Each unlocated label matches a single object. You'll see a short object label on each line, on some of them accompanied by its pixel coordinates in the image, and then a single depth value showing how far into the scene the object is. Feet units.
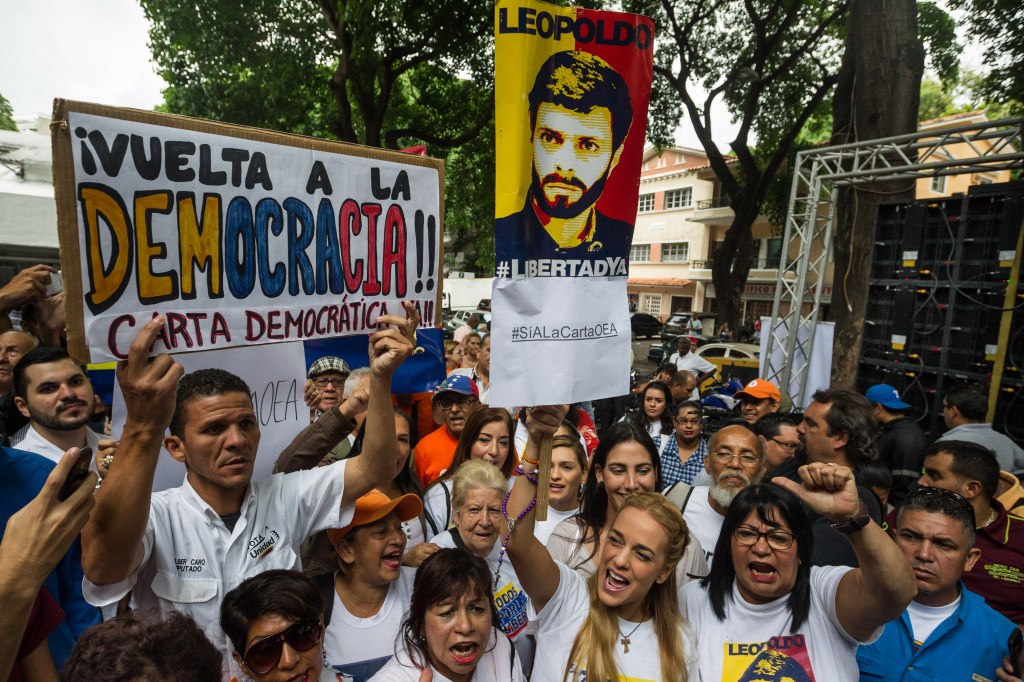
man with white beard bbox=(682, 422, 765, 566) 10.14
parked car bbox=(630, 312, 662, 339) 101.19
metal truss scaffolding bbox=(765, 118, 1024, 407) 22.97
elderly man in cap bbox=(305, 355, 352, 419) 12.70
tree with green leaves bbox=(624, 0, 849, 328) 49.93
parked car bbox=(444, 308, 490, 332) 74.45
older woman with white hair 8.25
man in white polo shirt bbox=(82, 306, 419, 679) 5.18
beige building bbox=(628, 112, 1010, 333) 107.55
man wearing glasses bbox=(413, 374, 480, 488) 13.47
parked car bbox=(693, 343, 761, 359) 53.26
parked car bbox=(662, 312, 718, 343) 89.35
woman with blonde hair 6.72
